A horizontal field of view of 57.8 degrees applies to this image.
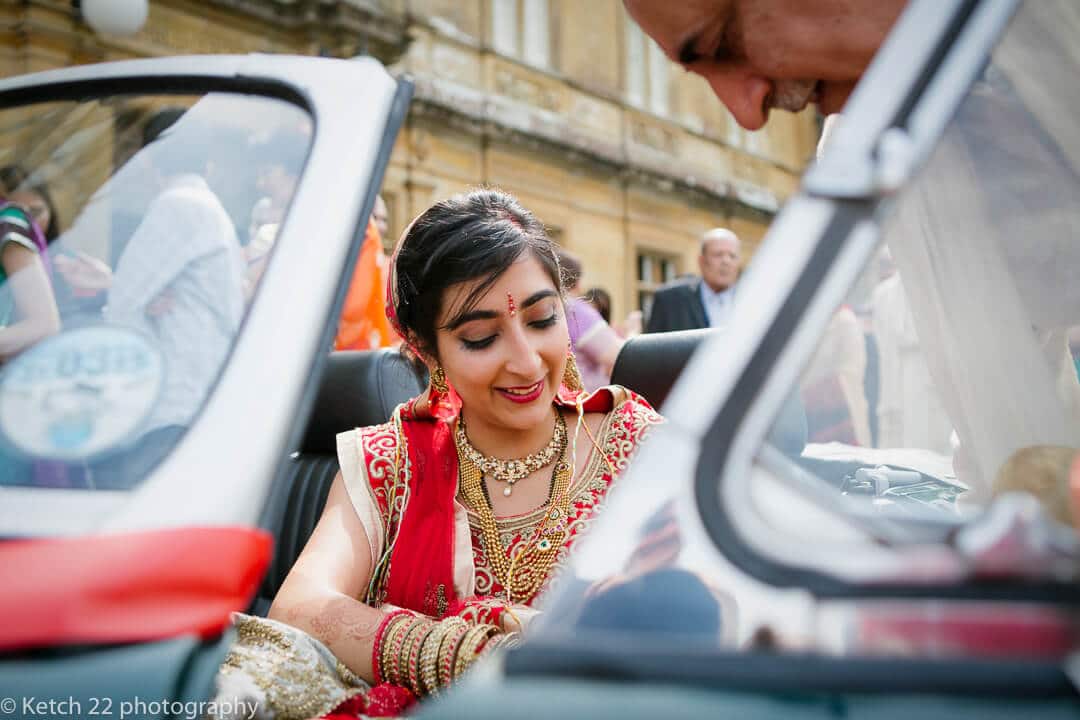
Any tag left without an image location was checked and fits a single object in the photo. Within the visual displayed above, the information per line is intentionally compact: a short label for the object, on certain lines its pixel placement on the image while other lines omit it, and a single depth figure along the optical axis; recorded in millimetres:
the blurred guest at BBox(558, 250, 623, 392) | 3711
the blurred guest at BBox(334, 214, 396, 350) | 3570
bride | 1850
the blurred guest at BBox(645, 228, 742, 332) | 4895
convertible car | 650
